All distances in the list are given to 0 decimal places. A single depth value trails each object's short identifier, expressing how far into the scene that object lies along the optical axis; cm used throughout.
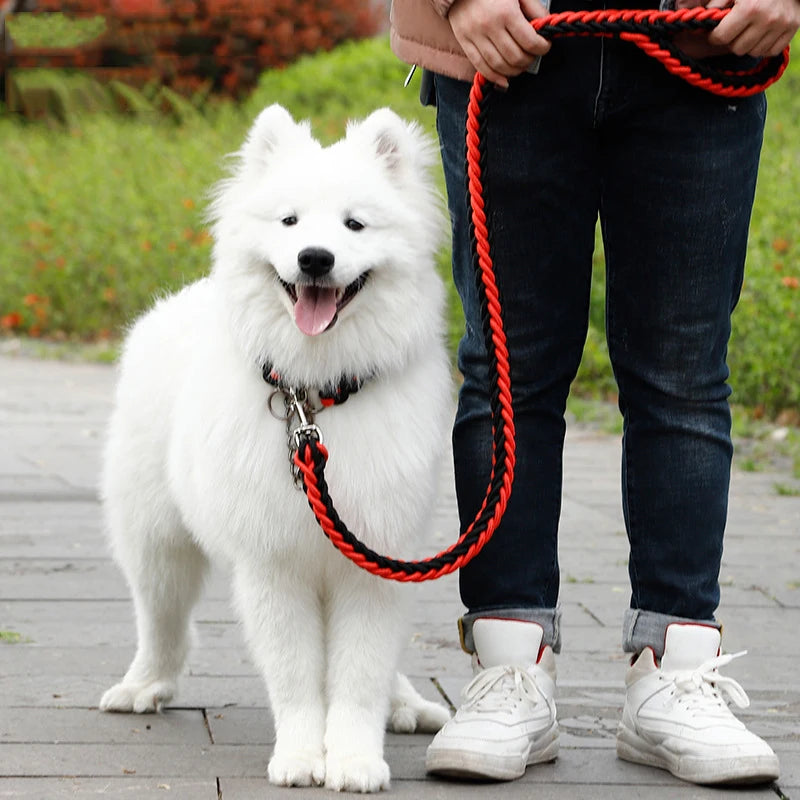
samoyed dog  579
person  566
